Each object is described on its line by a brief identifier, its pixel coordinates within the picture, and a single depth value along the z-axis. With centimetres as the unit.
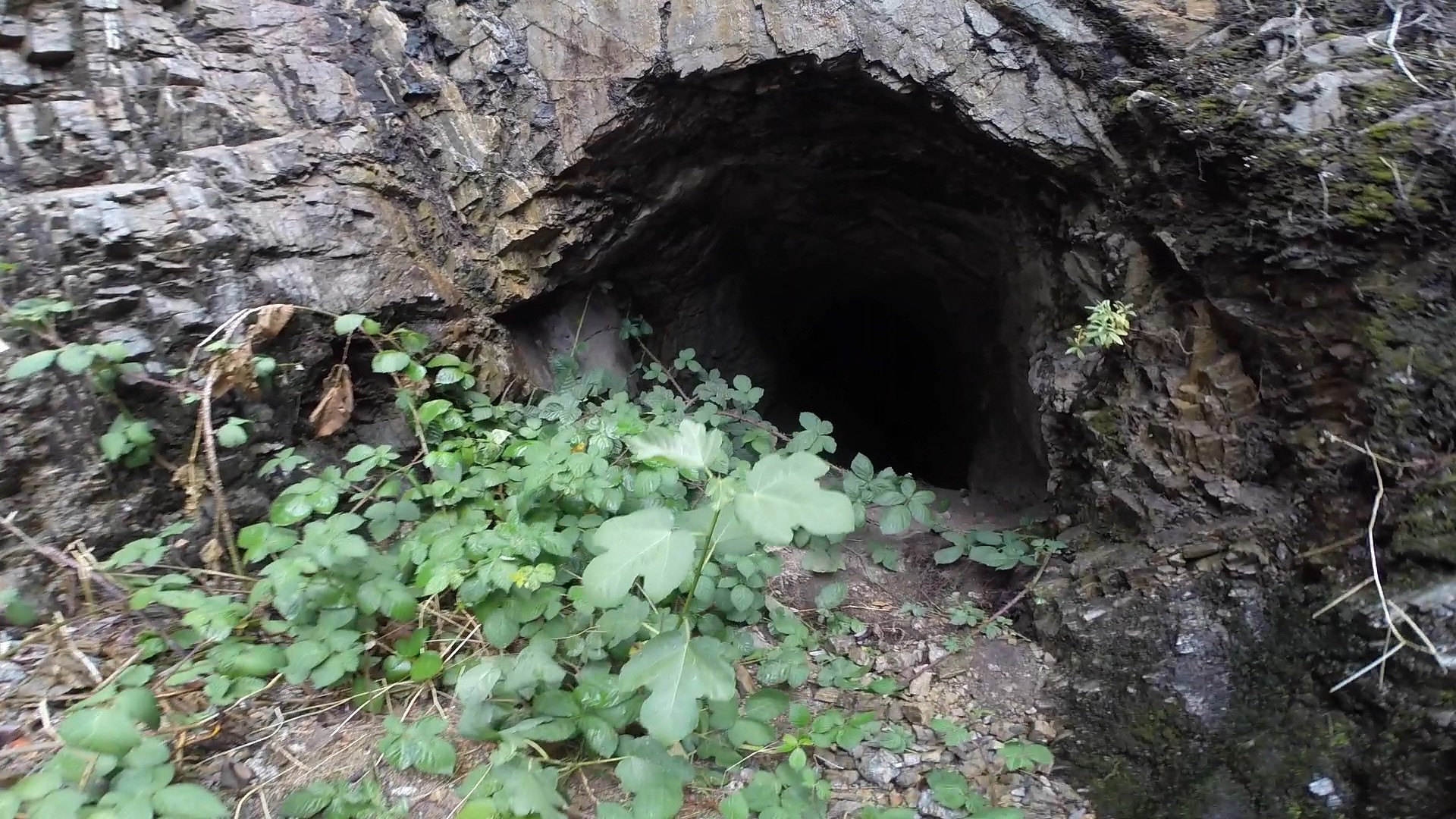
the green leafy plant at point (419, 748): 152
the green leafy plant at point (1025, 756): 179
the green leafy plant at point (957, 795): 165
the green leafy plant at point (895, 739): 185
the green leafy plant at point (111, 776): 128
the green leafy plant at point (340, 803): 149
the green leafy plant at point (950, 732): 187
